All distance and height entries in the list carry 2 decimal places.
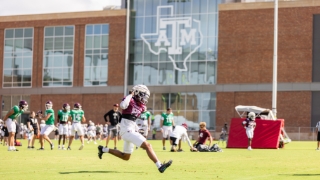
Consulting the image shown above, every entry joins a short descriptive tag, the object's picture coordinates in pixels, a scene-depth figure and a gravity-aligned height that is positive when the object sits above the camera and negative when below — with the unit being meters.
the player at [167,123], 35.88 -2.26
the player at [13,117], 28.61 -1.70
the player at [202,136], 31.39 -2.49
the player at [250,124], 35.72 -2.25
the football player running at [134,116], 15.62 -0.88
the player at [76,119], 31.39 -1.88
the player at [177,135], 30.65 -2.42
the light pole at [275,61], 48.47 +1.13
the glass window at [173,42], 73.69 +3.45
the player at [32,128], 35.07 -2.58
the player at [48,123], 31.02 -2.07
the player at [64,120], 32.22 -1.97
